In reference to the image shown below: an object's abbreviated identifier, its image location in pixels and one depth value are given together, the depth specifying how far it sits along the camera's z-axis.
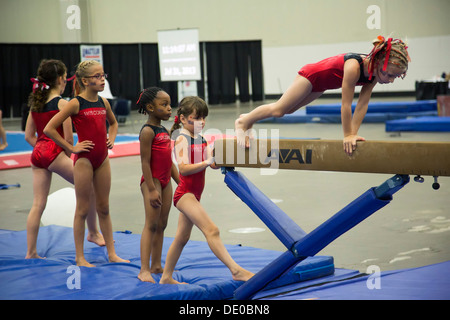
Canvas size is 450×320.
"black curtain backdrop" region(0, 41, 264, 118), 18.28
